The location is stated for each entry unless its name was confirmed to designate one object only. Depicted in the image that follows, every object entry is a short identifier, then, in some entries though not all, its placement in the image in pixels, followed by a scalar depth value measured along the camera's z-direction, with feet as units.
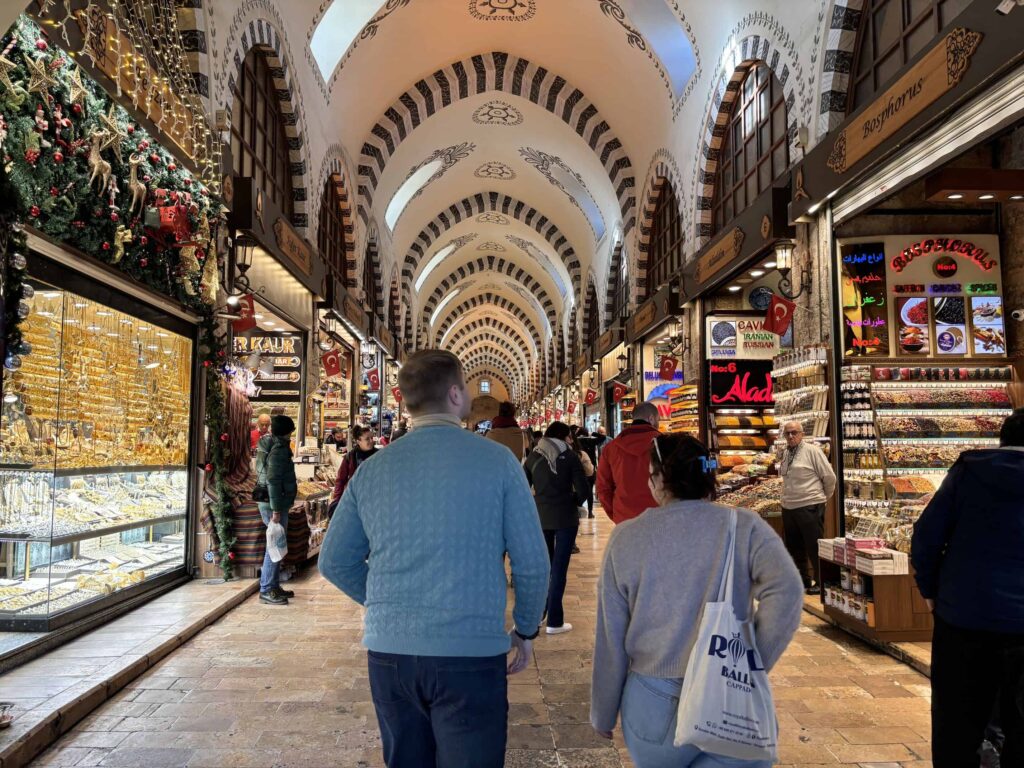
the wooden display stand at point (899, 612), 13.65
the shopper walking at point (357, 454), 20.04
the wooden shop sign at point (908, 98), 12.49
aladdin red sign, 29.96
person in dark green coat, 17.21
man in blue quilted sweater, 4.96
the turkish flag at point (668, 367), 34.55
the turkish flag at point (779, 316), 21.26
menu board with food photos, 19.89
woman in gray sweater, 4.89
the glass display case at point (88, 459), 12.94
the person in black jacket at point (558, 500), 15.08
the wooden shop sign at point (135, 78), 12.62
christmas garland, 10.97
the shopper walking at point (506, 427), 21.22
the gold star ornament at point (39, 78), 11.35
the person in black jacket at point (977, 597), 6.70
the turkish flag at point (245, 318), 20.47
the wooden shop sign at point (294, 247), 24.70
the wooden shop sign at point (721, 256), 24.06
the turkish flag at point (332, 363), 33.22
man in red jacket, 13.24
